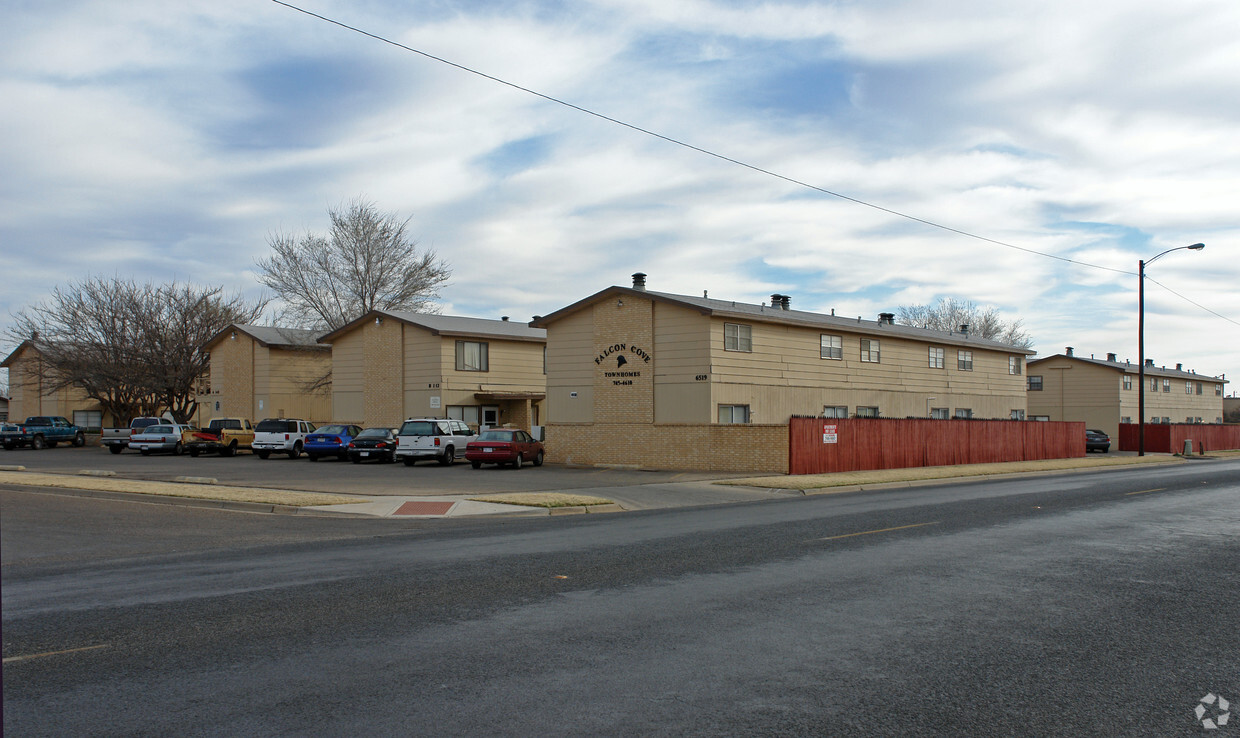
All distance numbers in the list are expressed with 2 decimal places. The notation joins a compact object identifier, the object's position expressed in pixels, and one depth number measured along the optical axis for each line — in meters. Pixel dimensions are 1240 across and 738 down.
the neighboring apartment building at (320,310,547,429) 40.66
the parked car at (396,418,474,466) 32.78
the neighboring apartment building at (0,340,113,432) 64.12
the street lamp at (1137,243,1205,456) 41.84
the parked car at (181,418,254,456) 40.25
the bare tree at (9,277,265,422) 51.66
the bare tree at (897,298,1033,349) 84.88
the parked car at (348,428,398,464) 34.97
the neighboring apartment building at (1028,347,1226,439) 59.72
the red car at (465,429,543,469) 30.42
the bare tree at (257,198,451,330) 54.28
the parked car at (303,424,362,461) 36.12
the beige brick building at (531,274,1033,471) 30.23
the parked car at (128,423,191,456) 41.16
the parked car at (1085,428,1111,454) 52.66
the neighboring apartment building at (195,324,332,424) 48.84
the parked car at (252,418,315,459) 37.88
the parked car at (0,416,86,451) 48.88
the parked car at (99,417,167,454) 44.00
